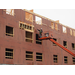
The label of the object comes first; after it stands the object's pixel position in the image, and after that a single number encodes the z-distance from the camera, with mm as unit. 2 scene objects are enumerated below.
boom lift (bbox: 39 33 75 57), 22641
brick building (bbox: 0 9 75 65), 20269
